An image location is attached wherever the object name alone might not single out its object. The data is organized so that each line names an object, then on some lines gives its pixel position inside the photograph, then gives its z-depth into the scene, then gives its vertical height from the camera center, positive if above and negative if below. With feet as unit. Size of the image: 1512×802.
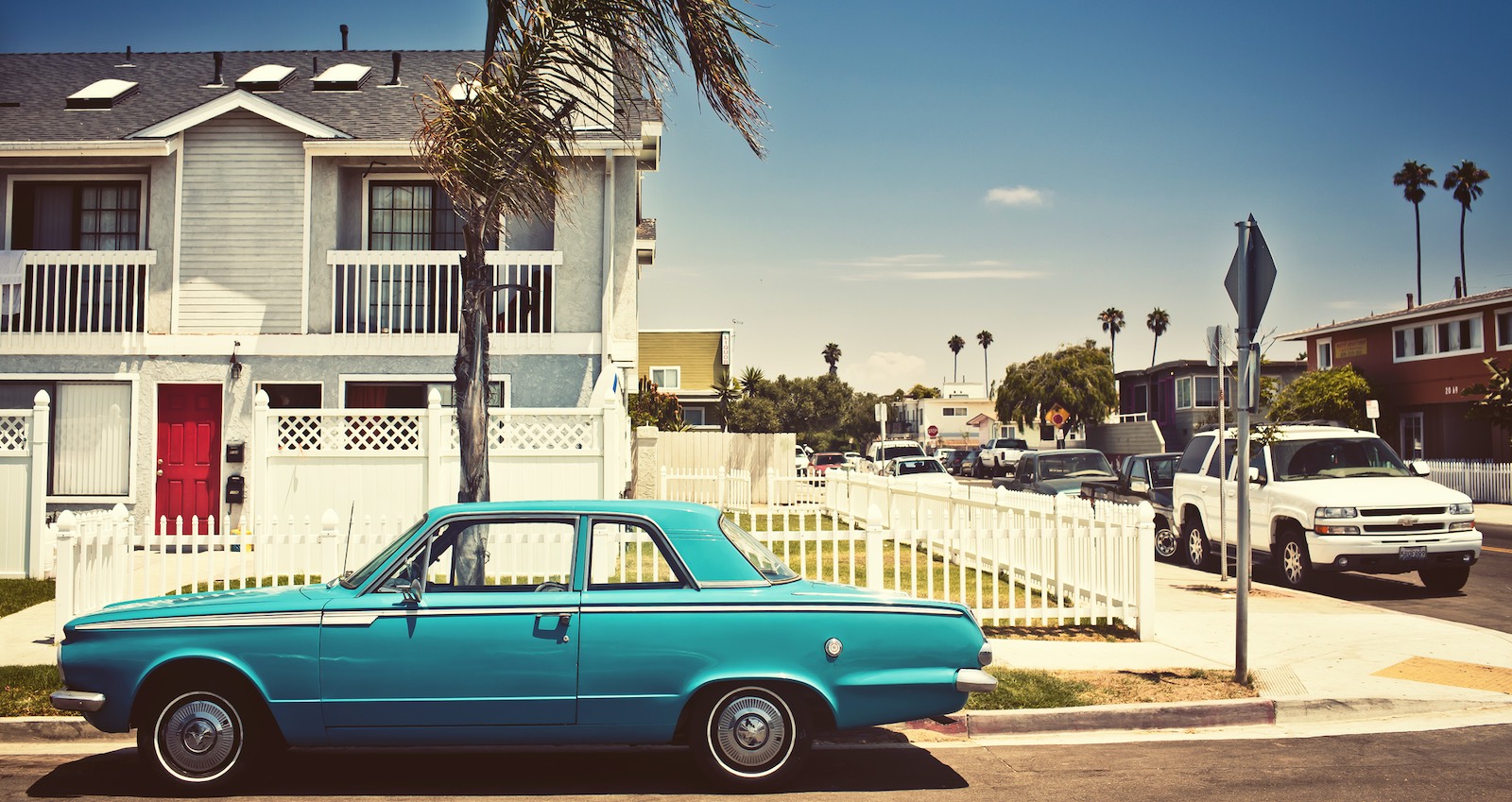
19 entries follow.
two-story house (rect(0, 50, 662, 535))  52.44 +7.16
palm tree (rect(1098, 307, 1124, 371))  327.67 +33.49
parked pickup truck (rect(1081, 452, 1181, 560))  58.49 -2.52
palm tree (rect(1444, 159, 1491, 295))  213.05 +47.31
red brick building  116.88 +8.27
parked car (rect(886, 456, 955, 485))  94.38 -2.49
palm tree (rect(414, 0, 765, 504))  31.01 +9.18
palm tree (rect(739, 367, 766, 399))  257.55 +12.62
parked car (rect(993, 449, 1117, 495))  70.13 -1.87
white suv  43.98 -2.76
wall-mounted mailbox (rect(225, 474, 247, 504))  51.31 -2.33
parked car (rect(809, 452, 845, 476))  151.19 -2.85
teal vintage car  19.76 -3.88
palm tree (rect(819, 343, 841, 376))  404.57 +29.02
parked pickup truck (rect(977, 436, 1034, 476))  161.99 -2.26
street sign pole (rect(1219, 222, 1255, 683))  27.81 -1.00
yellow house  189.26 +12.36
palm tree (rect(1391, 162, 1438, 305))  218.59 +48.55
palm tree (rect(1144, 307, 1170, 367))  321.11 +32.41
